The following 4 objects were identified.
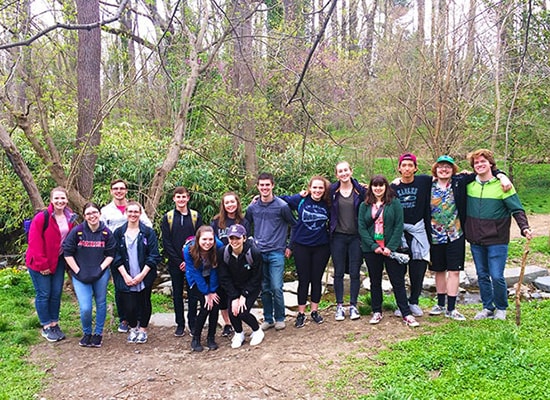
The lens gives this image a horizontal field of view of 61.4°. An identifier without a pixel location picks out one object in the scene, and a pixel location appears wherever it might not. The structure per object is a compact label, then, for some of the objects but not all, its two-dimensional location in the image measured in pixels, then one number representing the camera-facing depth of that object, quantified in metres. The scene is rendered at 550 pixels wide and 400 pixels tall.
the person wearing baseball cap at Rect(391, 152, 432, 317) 4.51
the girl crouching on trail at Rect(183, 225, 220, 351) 4.34
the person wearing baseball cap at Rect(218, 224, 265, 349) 4.32
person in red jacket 4.54
